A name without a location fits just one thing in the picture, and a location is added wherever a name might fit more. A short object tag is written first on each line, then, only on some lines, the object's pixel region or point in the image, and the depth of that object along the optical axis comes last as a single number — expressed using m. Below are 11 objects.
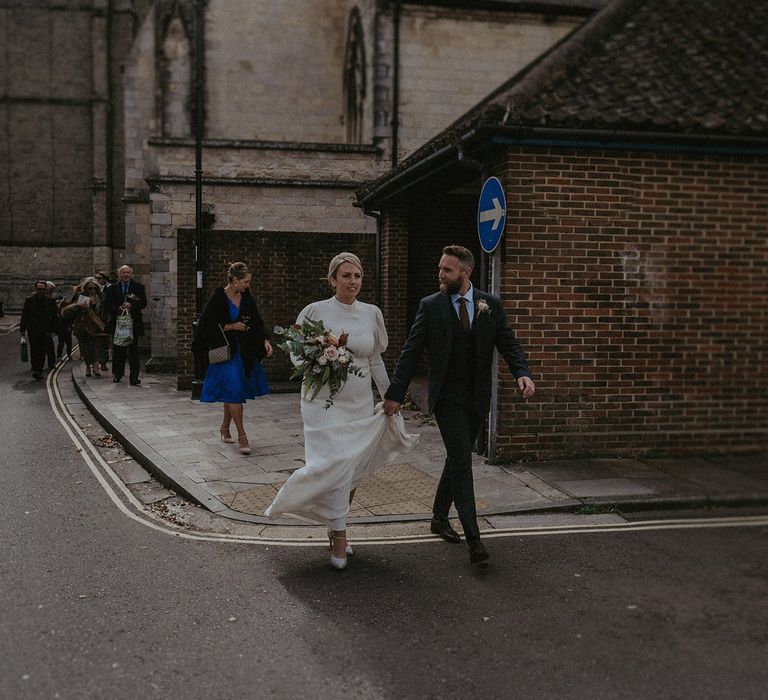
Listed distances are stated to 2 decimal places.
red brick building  7.41
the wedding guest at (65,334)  16.65
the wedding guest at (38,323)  14.75
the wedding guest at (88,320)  14.24
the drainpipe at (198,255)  12.41
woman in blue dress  7.98
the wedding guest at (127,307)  13.56
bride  4.71
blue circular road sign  7.26
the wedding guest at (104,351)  15.25
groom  4.90
